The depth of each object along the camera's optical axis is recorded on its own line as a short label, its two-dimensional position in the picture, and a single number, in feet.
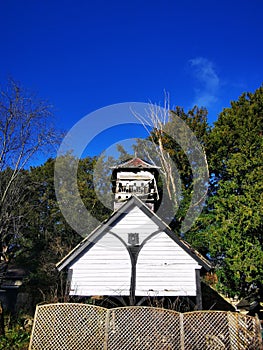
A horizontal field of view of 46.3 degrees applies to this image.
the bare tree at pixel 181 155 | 77.41
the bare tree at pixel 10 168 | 34.30
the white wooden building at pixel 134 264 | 36.52
